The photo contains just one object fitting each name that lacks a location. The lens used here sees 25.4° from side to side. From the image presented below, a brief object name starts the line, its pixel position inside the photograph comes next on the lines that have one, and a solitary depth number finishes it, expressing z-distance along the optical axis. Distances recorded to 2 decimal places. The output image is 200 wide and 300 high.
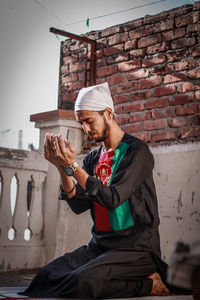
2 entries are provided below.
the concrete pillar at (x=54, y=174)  4.91
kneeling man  2.72
